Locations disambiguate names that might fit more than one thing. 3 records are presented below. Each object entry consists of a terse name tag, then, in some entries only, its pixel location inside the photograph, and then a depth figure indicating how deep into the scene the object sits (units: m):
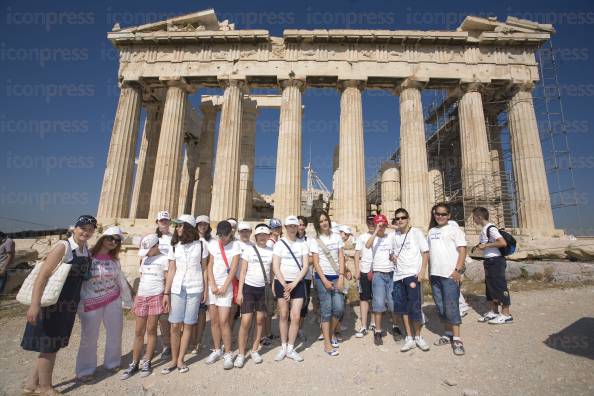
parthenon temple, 14.23
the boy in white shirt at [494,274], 5.53
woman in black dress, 3.30
